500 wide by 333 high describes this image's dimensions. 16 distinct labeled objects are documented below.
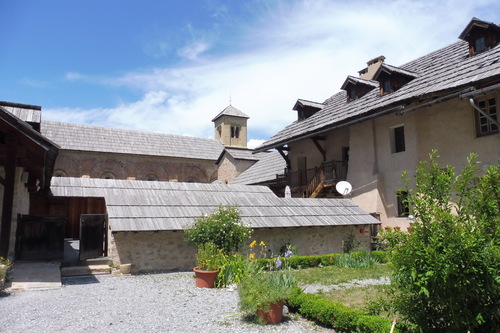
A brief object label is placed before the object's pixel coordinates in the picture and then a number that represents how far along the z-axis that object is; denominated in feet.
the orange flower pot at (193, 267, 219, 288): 30.17
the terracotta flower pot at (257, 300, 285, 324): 20.25
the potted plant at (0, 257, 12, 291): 26.00
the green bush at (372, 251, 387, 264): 43.60
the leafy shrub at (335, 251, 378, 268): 40.22
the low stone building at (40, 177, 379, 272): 37.55
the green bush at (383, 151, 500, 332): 13.14
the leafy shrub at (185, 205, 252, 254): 34.62
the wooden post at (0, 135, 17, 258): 30.04
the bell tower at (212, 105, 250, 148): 139.54
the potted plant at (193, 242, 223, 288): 30.25
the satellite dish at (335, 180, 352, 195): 56.80
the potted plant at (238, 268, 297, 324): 19.93
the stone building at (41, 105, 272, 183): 104.58
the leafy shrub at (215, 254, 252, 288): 30.66
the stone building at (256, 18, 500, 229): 43.98
